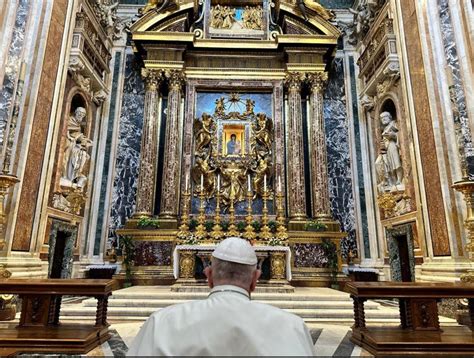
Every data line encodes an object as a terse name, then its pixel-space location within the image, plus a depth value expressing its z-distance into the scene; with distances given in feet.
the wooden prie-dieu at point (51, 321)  11.16
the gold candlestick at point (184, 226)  26.20
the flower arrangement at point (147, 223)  30.09
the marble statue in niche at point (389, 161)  27.91
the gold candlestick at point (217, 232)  26.68
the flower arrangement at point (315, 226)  30.53
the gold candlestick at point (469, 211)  16.60
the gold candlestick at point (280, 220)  26.78
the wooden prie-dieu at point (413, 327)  11.24
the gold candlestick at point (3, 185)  16.87
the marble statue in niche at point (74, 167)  28.19
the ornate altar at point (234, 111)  32.78
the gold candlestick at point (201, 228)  26.65
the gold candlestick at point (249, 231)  26.61
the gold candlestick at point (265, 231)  26.61
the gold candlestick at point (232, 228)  28.00
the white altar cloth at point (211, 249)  24.31
